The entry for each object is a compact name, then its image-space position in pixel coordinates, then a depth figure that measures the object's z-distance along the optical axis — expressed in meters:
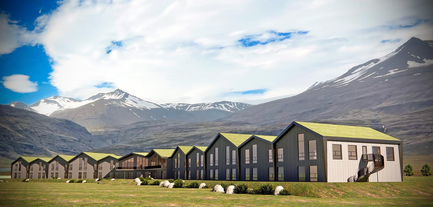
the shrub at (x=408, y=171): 70.94
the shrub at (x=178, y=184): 53.01
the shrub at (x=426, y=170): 69.31
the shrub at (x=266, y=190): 36.58
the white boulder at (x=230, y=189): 37.67
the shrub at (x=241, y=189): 38.41
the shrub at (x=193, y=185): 52.75
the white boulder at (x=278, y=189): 35.24
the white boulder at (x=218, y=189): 41.07
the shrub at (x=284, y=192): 35.04
